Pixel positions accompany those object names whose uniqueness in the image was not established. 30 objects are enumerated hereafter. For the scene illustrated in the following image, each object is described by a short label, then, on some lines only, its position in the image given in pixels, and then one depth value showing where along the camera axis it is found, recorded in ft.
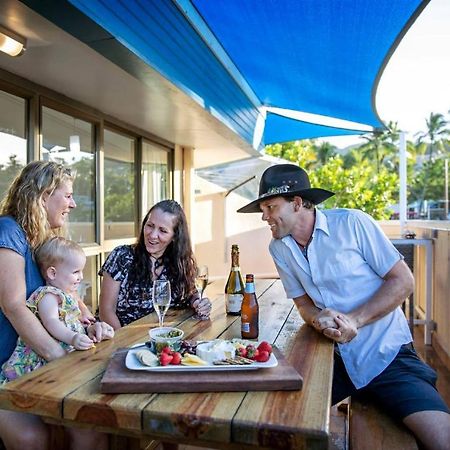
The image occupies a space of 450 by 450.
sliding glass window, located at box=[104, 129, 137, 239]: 15.51
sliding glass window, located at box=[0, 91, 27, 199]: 10.62
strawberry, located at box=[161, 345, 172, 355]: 4.44
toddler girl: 5.58
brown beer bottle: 5.84
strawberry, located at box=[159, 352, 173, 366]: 4.29
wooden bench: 5.41
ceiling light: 7.55
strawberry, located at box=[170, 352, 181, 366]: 4.30
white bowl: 4.75
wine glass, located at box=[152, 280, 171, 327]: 5.77
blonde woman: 5.10
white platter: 4.21
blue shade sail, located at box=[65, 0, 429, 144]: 8.51
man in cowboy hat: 6.11
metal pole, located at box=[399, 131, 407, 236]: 22.34
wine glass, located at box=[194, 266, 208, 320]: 7.95
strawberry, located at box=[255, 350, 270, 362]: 4.40
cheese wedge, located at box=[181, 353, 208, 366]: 4.32
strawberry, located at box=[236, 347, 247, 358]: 4.54
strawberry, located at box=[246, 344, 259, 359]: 4.48
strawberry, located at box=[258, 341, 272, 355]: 4.57
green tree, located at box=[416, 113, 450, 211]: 119.32
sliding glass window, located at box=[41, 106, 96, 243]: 12.17
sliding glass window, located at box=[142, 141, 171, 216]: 18.30
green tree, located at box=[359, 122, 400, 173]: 125.18
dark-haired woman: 7.64
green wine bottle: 7.33
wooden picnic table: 3.38
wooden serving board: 3.93
